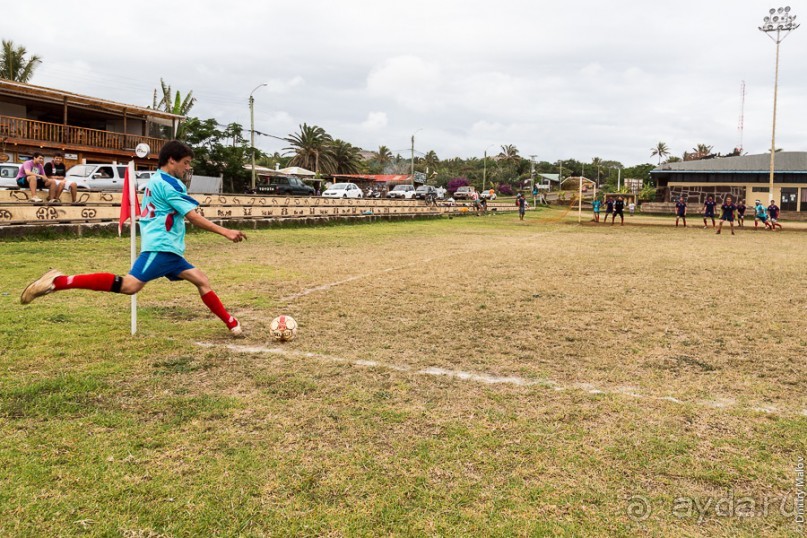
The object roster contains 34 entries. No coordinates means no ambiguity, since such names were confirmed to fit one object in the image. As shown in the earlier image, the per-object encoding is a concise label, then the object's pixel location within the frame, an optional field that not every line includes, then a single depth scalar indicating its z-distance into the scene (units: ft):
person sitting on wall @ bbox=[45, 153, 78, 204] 51.19
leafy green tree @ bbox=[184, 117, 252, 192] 130.82
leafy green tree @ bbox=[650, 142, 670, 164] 447.01
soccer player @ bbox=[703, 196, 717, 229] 103.19
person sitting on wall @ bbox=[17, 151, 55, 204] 49.80
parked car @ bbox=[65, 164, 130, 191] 81.11
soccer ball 19.29
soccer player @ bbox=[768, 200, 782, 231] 108.47
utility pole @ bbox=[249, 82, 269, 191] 130.21
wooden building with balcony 93.15
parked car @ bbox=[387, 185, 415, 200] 164.76
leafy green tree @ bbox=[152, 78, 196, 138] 132.26
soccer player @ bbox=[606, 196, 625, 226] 112.02
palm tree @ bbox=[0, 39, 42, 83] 130.80
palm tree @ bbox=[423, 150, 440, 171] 373.40
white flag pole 18.30
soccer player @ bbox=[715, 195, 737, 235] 94.11
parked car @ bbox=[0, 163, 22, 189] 69.72
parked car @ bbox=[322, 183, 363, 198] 139.64
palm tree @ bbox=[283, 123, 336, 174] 243.40
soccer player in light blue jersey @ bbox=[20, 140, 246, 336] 17.07
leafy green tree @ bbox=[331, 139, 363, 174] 259.60
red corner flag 18.73
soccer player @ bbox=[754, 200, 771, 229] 102.46
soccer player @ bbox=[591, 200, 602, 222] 124.74
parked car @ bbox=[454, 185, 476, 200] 199.31
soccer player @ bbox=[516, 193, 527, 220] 121.08
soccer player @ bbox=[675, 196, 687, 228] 109.81
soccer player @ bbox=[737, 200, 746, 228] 102.99
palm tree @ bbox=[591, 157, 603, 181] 437.99
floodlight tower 121.29
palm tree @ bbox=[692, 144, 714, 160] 350.56
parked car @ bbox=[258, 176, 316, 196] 129.74
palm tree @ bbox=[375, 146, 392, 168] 353.51
